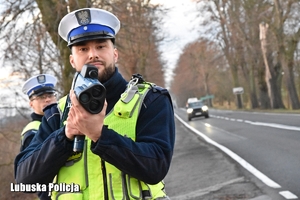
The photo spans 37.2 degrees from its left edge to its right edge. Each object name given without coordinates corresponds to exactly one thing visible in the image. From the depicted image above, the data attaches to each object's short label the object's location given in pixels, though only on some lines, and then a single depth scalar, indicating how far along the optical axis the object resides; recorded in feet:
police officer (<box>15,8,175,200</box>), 6.91
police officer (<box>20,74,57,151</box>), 15.15
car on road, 129.39
